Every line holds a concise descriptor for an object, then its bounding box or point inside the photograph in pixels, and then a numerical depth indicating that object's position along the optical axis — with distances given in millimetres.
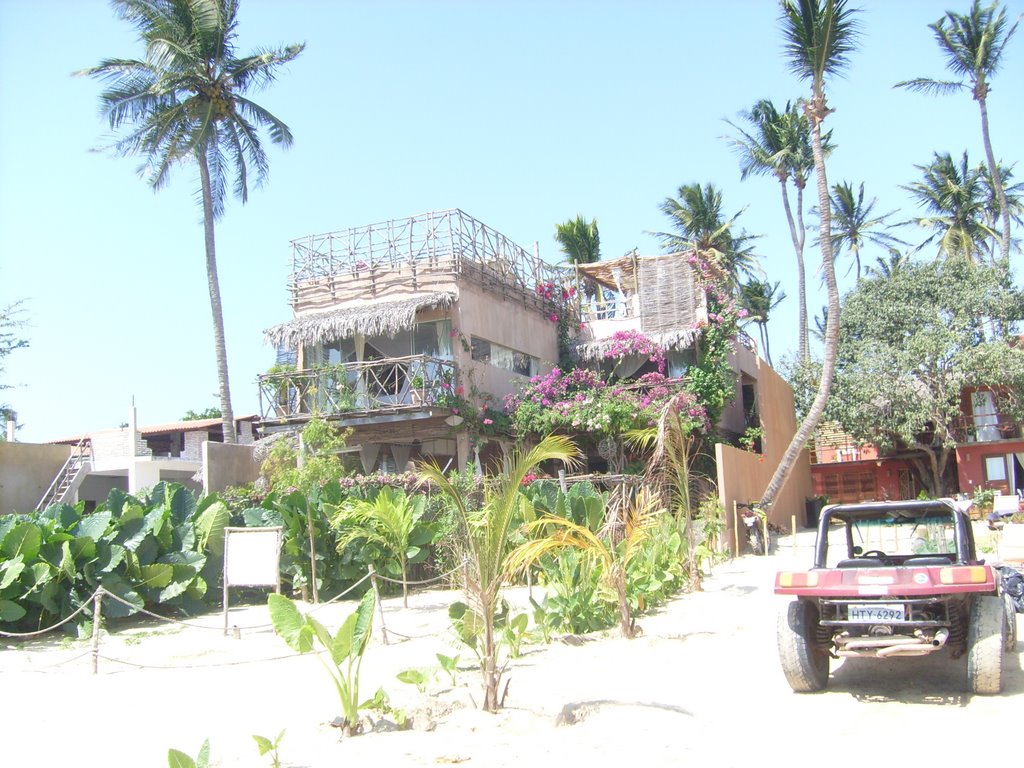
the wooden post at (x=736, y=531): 17219
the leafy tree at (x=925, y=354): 26578
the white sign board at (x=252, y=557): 11617
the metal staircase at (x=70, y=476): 21703
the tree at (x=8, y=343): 29803
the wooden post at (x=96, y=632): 9133
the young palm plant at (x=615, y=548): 7426
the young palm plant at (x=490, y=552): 6789
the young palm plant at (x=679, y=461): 12508
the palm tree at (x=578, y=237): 33000
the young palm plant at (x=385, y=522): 12164
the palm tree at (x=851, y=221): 37594
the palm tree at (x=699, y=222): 37188
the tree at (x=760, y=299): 42125
